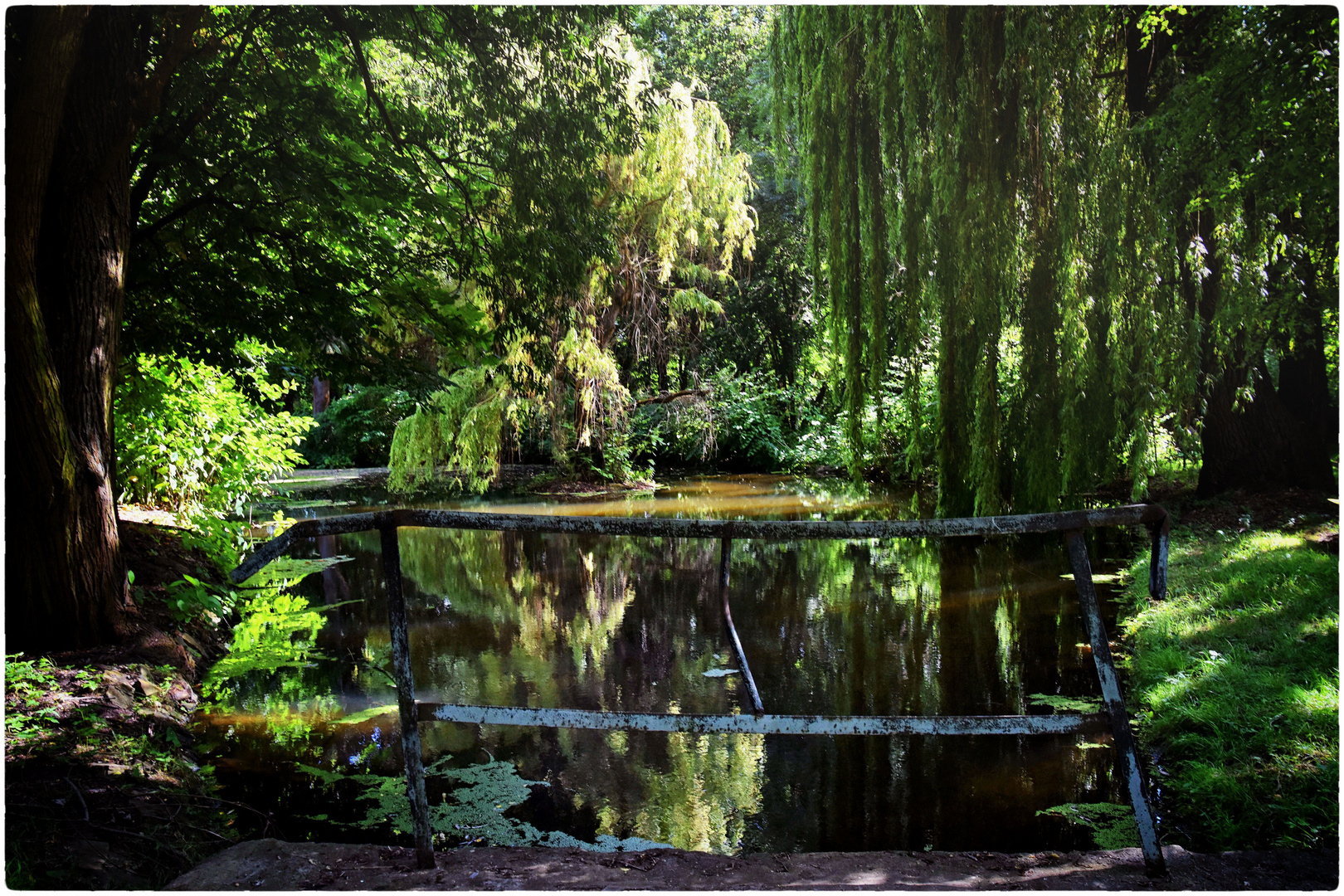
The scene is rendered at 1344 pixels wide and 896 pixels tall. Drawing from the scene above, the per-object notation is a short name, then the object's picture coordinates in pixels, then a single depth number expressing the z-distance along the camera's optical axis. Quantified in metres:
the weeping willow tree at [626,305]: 12.66
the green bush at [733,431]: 17.42
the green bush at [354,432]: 21.66
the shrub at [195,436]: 6.64
